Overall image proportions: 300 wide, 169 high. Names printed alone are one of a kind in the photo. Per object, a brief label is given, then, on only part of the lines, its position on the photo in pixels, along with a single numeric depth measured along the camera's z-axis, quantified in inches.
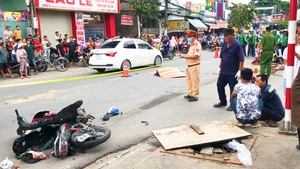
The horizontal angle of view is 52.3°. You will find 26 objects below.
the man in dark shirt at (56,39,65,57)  659.0
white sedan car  525.3
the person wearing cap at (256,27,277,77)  379.6
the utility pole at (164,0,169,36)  1149.1
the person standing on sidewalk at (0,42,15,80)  502.0
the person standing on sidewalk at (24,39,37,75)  539.5
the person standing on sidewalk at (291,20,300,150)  134.0
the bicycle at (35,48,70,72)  585.4
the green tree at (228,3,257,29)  1819.6
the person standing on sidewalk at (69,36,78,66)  671.1
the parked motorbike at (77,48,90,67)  692.1
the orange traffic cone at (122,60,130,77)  481.4
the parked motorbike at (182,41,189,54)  1059.7
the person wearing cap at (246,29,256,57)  757.3
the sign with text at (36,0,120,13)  722.2
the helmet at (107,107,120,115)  253.4
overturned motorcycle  166.4
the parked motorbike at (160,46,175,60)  845.2
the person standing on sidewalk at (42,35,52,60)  650.3
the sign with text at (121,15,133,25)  1052.4
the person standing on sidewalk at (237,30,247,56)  774.5
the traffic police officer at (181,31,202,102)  285.9
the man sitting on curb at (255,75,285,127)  204.1
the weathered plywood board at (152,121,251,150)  167.8
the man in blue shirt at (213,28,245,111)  248.4
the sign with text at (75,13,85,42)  832.0
